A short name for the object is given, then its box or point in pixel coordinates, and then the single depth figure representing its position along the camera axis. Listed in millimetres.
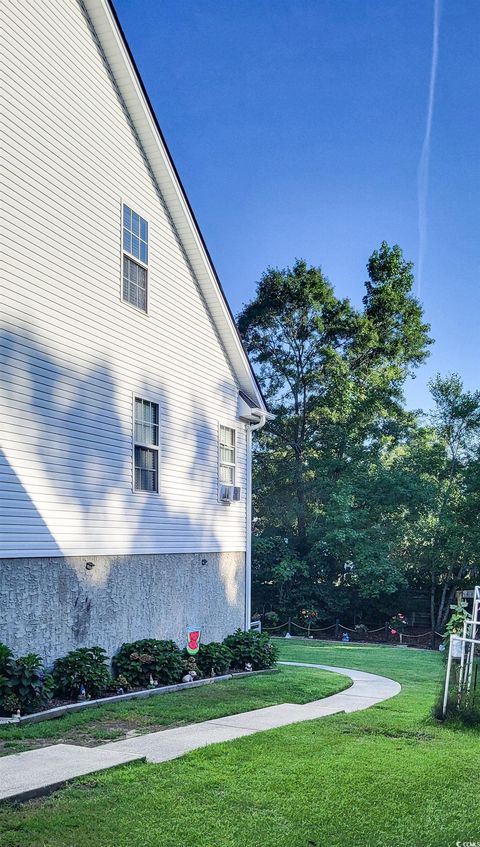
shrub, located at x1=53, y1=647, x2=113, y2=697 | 10375
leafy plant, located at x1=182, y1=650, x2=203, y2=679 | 12961
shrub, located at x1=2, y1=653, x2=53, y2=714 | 8867
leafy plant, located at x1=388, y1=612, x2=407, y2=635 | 31031
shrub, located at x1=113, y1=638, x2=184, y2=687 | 11984
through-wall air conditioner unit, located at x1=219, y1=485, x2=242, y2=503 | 16344
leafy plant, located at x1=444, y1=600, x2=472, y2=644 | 9195
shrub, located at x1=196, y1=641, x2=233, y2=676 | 13758
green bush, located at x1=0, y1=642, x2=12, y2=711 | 8805
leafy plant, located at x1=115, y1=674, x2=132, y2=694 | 11289
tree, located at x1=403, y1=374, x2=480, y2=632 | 30891
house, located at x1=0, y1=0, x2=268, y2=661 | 10305
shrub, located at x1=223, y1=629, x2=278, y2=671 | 14844
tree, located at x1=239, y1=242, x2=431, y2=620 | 31734
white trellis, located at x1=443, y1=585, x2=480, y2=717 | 8336
